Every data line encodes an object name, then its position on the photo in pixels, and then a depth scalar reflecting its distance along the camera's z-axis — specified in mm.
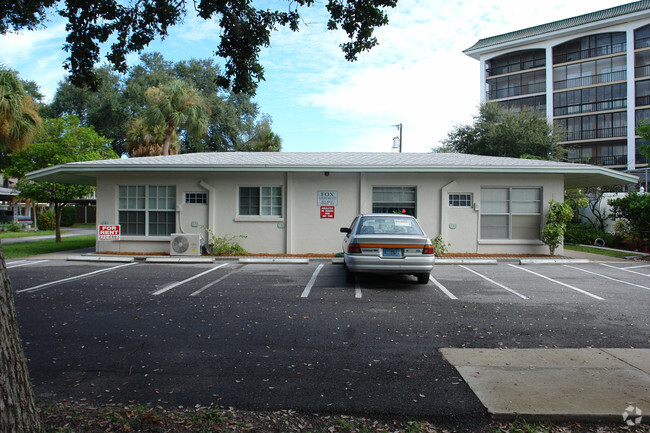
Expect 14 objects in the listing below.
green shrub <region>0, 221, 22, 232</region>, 28922
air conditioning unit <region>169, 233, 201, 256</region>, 13930
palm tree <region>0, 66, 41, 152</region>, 17375
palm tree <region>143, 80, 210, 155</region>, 26438
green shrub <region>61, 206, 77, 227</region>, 35791
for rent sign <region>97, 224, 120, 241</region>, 14586
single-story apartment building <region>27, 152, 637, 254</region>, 14641
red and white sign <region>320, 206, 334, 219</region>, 14820
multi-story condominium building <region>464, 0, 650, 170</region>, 40250
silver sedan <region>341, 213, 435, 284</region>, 8570
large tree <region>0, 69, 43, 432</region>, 2303
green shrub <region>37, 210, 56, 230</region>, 30991
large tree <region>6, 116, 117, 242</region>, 18438
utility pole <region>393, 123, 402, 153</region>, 37875
